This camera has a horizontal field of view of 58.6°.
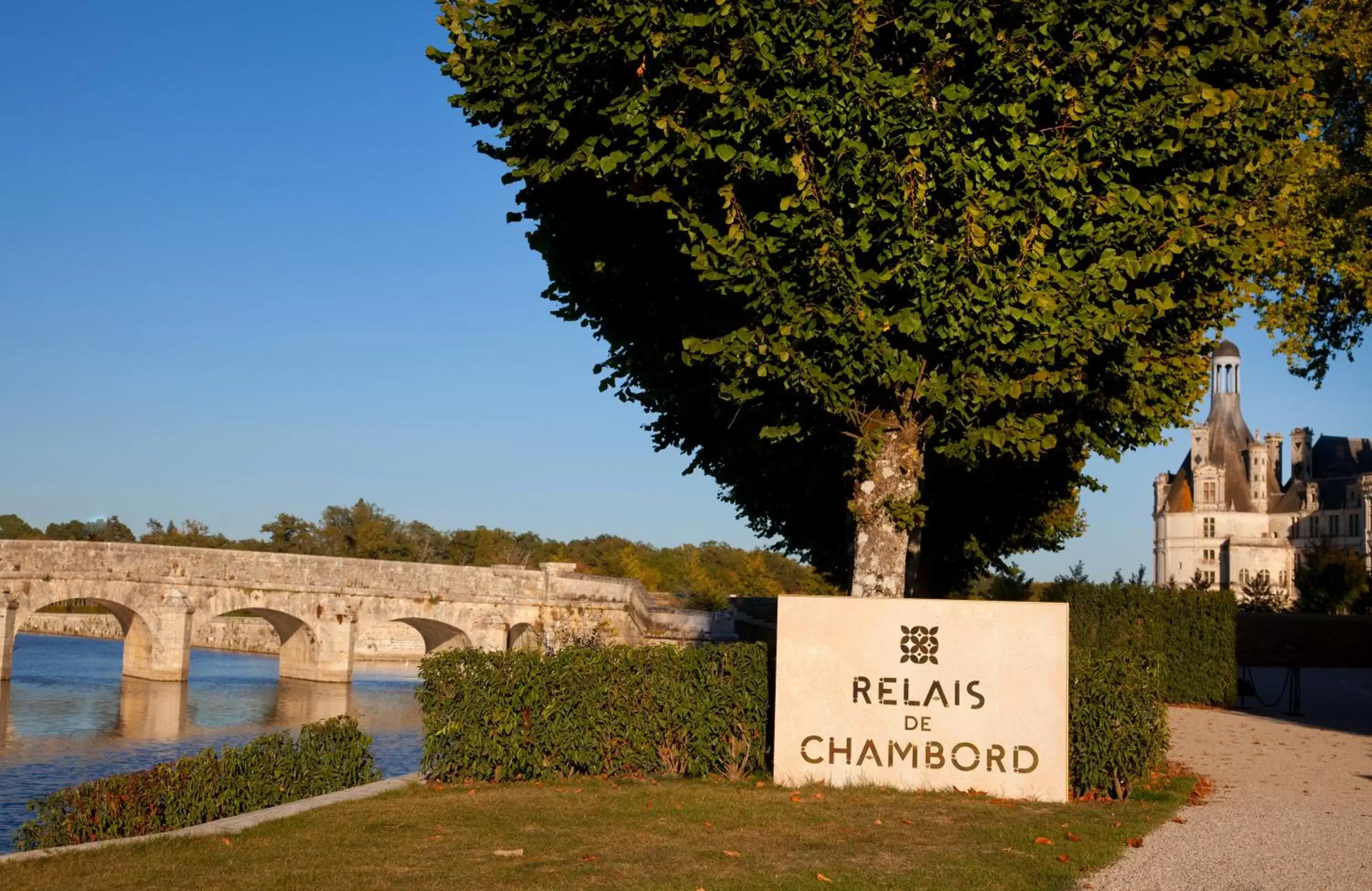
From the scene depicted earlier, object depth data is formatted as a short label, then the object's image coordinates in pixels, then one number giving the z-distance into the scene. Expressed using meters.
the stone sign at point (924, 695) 11.18
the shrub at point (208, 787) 10.86
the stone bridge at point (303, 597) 33.94
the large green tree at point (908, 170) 10.62
